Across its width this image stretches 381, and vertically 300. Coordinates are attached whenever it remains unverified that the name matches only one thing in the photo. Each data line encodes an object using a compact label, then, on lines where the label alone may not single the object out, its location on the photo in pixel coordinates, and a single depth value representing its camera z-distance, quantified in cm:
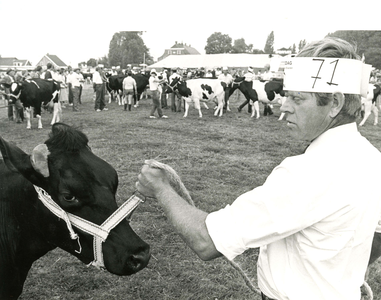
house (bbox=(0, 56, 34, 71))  7771
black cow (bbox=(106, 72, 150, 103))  2139
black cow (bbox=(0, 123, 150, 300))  205
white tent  5562
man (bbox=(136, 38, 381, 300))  137
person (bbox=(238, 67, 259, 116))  1728
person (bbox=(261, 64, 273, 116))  1767
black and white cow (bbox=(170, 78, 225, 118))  1694
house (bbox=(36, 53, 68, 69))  7009
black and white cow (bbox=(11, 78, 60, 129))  1340
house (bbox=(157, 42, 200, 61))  9562
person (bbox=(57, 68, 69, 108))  1707
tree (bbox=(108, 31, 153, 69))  7306
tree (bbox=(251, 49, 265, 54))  10015
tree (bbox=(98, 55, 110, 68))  9094
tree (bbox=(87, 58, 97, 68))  8724
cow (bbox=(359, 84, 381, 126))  1467
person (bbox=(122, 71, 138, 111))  1841
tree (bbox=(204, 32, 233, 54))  9506
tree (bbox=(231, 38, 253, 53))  11046
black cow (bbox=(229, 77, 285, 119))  1680
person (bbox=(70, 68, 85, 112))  1878
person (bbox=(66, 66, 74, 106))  1956
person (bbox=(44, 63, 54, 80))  1736
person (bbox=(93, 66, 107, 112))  1744
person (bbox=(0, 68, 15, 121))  1450
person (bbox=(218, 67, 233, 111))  1862
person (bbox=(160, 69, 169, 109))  2018
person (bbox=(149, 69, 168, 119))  1513
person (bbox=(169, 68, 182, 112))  1842
